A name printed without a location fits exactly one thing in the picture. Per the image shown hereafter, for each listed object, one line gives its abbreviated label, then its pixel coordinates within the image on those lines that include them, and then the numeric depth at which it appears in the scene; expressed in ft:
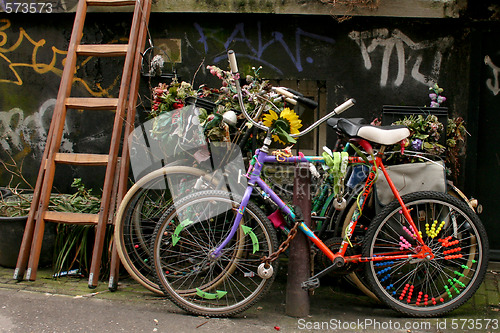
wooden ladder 13.32
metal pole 11.86
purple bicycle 11.43
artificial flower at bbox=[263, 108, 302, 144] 11.59
